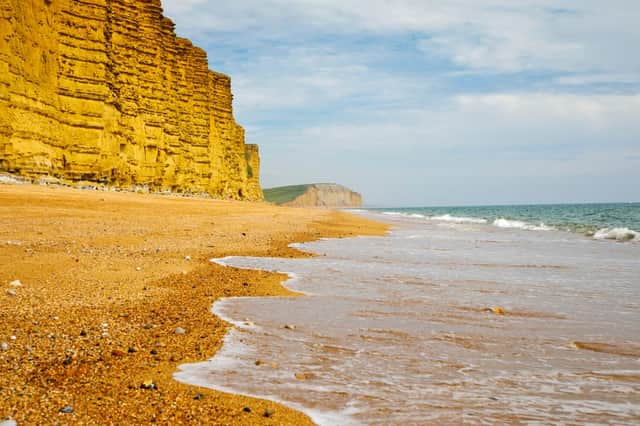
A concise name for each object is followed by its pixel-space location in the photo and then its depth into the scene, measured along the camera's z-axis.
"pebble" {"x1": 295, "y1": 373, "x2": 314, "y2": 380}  3.50
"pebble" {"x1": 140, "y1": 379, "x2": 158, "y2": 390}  3.16
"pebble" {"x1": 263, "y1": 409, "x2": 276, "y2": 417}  2.87
